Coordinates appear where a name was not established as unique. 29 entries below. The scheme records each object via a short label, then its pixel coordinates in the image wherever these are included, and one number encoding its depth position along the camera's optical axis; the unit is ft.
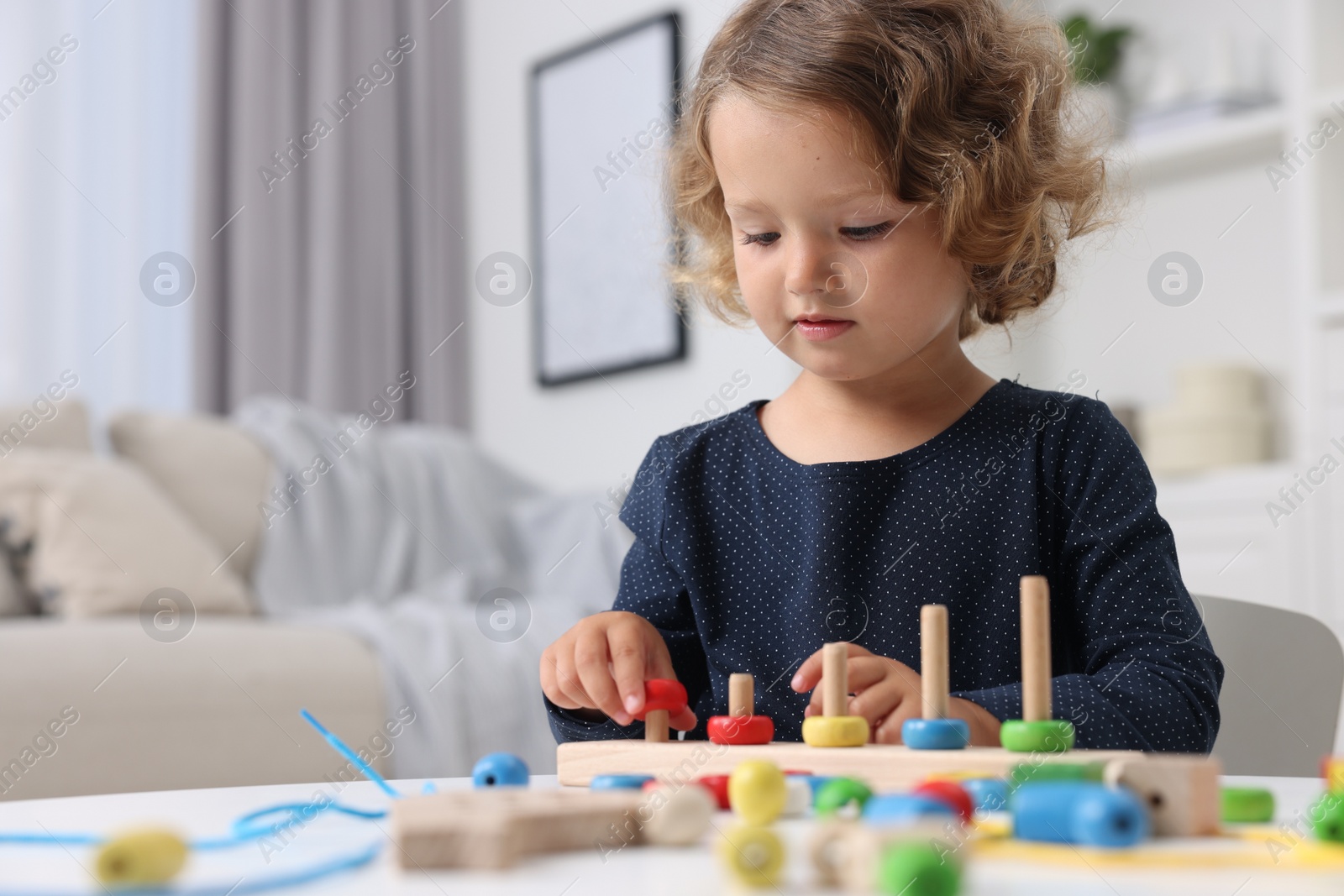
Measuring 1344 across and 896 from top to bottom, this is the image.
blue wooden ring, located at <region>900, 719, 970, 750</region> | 1.76
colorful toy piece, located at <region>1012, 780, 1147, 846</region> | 1.19
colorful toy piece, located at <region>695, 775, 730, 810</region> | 1.59
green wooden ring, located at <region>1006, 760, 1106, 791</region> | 1.44
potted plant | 9.11
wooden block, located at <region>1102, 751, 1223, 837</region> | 1.31
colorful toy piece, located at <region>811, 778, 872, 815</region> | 1.44
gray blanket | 6.42
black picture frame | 10.05
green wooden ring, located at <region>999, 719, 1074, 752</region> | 1.66
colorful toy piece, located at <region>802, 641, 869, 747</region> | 1.83
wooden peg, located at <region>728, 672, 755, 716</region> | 2.05
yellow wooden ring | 1.83
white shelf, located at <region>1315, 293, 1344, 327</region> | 7.61
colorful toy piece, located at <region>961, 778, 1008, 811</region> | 1.47
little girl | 2.59
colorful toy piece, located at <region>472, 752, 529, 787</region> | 1.75
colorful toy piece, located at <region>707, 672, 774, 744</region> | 2.01
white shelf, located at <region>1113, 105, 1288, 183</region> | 8.41
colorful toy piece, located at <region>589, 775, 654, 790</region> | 1.68
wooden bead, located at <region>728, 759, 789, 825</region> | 1.42
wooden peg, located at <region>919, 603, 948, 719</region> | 1.80
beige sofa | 5.37
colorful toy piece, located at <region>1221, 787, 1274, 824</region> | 1.44
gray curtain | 10.24
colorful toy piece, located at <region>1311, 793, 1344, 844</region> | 1.28
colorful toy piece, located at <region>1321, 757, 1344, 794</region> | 1.47
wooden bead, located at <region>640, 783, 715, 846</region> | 1.29
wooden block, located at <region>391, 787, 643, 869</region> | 1.17
